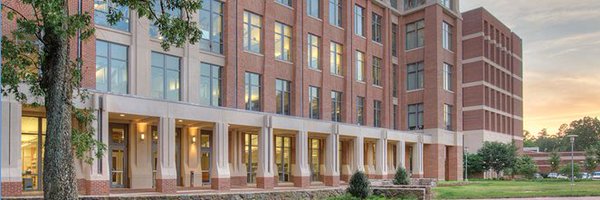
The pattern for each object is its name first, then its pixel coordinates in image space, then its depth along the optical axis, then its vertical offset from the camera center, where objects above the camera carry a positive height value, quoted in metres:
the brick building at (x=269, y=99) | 24.98 +1.43
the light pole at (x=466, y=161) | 56.27 -3.84
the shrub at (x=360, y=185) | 23.51 -2.59
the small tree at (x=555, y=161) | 68.69 -4.62
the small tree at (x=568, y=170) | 63.84 -5.34
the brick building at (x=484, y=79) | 60.81 +4.71
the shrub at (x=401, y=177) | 32.62 -3.13
